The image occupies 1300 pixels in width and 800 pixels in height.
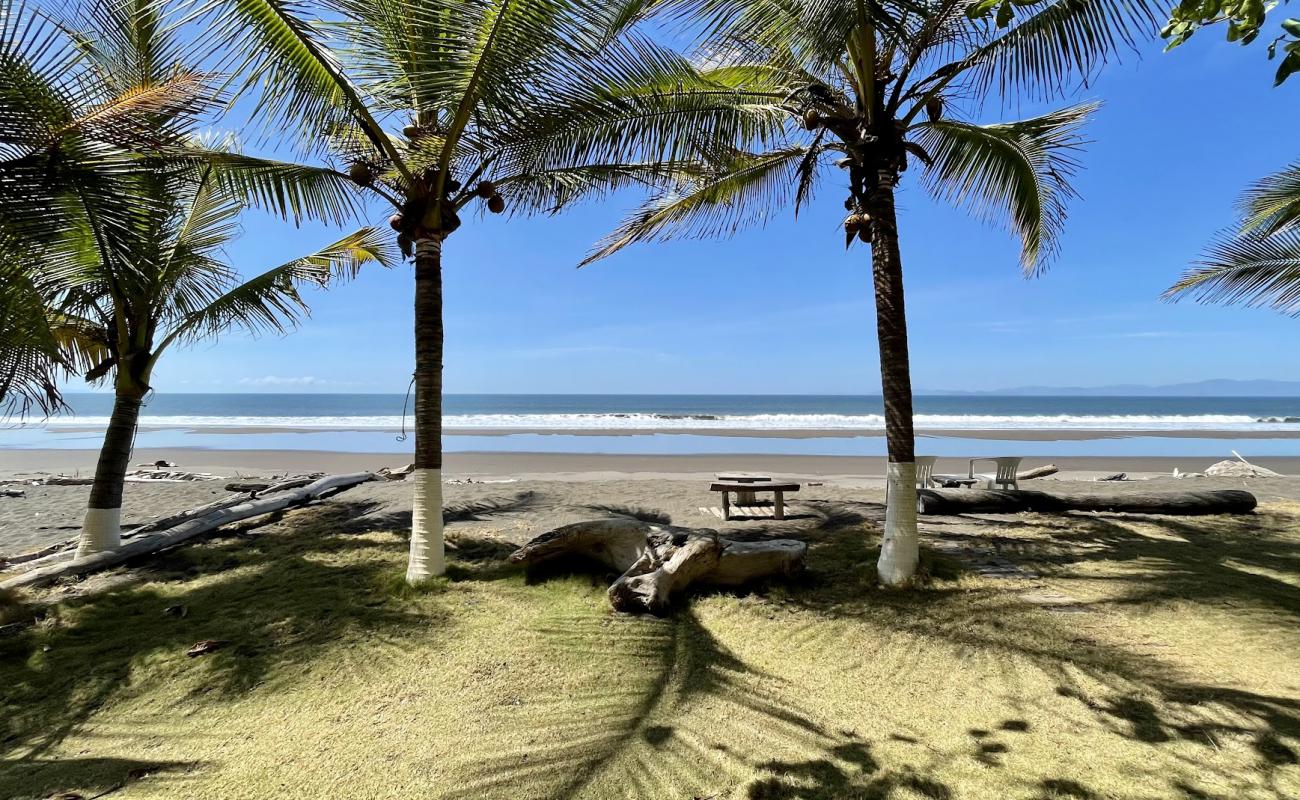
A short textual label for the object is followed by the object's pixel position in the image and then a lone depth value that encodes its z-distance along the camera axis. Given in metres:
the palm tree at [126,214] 3.53
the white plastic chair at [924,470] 9.76
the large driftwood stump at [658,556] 4.72
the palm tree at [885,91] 4.48
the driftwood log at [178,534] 5.75
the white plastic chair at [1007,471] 9.72
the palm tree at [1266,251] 7.05
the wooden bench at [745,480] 8.78
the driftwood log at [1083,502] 7.77
